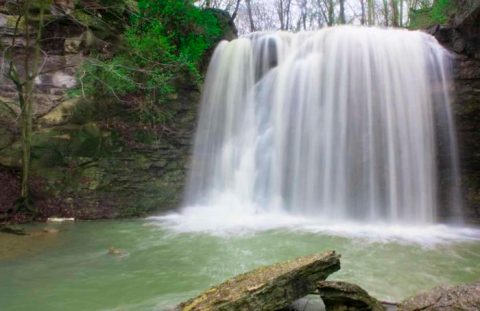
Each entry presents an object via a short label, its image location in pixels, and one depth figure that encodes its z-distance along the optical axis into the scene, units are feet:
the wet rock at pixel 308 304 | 12.68
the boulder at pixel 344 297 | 11.71
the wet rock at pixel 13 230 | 25.45
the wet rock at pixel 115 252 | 21.19
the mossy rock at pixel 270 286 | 11.08
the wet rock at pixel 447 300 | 9.68
